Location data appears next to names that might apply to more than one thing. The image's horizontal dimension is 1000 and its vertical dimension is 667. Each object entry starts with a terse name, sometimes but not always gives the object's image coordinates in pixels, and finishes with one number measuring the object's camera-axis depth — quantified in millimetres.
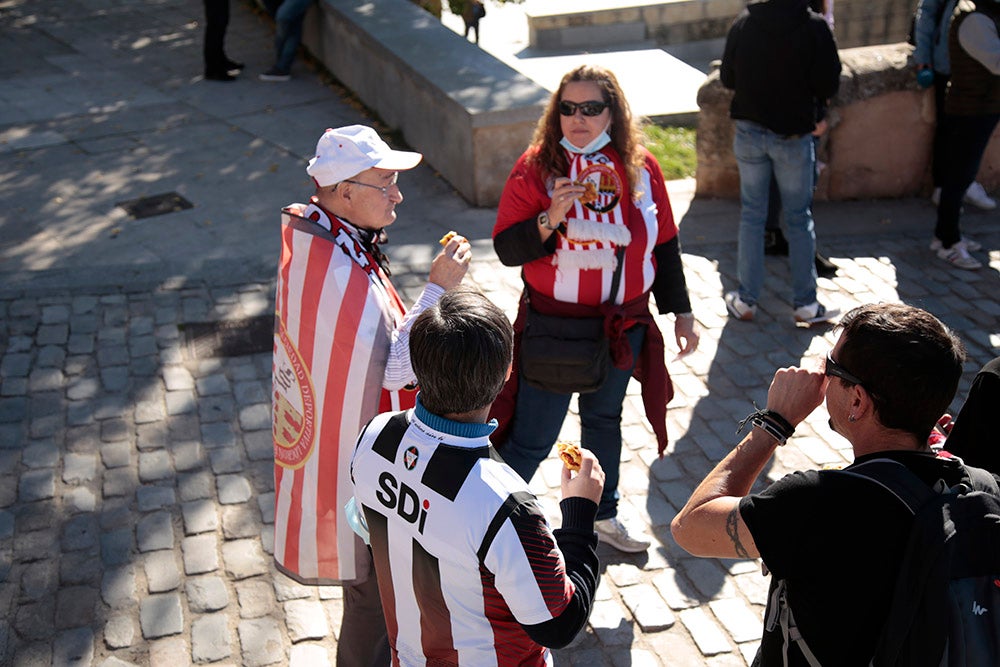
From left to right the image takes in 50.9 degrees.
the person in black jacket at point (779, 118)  5797
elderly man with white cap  3291
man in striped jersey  2326
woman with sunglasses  3986
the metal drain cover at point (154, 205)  7703
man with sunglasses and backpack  2189
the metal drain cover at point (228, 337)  5891
